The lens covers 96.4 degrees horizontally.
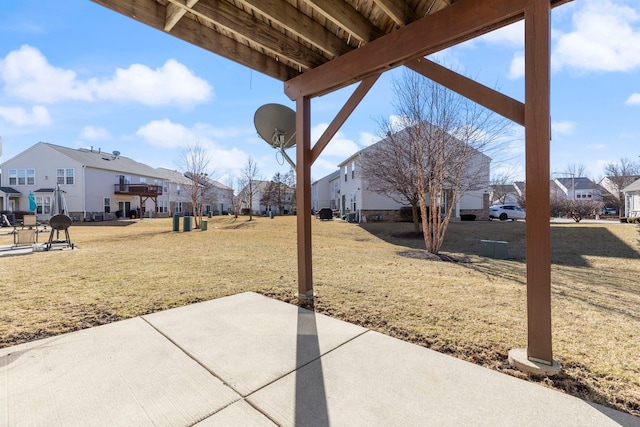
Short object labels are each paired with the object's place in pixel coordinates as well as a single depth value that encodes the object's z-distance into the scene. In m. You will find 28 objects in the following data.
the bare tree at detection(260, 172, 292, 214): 51.81
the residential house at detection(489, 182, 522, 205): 43.31
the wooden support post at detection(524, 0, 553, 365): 2.21
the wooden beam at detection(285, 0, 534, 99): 2.44
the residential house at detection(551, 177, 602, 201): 42.93
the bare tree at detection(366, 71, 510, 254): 9.11
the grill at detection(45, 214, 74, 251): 9.70
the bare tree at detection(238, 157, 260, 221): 29.54
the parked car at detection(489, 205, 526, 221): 24.11
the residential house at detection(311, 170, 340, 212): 45.21
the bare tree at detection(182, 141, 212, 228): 20.72
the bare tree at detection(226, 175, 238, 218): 29.92
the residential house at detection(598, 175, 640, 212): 32.81
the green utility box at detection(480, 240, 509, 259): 9.31
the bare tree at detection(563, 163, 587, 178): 46.94
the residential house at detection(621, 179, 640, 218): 23.14
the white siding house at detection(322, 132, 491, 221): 22.00
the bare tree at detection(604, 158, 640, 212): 33.66
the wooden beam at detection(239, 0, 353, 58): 2.96
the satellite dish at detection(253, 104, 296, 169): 4.77
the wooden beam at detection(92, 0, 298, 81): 2.81
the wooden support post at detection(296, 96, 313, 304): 4.14
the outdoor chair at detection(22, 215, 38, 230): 11.41
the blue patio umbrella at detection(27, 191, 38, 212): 16.66
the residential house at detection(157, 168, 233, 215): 39.16
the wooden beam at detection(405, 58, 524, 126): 2.41
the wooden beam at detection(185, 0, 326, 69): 2.96
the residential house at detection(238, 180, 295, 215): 51.84
